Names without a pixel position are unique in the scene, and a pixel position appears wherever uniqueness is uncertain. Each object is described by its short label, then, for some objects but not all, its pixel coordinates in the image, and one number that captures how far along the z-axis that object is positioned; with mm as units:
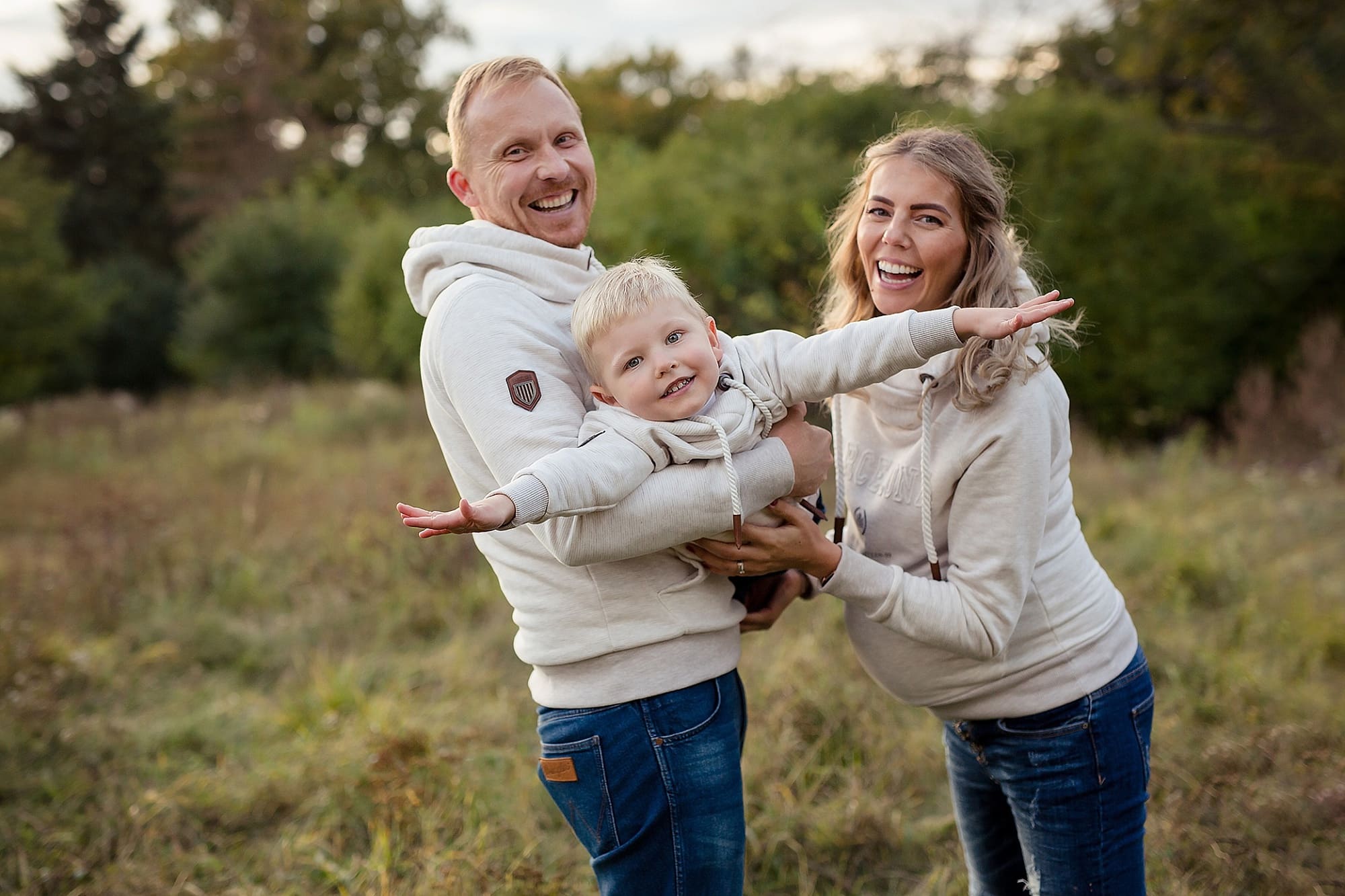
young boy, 1812
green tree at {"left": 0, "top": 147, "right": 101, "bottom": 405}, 16859
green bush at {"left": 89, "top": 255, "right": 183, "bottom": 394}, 21750
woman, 1979
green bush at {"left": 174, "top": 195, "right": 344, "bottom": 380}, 17734
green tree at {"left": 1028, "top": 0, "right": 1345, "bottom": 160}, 13281
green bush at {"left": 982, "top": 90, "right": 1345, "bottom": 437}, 12070
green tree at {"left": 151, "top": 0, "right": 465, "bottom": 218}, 29719
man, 1817
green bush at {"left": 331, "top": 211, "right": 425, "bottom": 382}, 15031
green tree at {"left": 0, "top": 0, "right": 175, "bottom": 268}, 26719
